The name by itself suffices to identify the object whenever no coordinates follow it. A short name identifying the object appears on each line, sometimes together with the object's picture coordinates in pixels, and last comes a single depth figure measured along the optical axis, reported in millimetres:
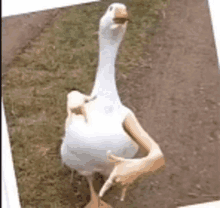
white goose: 2708
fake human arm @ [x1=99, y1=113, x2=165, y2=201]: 2685
